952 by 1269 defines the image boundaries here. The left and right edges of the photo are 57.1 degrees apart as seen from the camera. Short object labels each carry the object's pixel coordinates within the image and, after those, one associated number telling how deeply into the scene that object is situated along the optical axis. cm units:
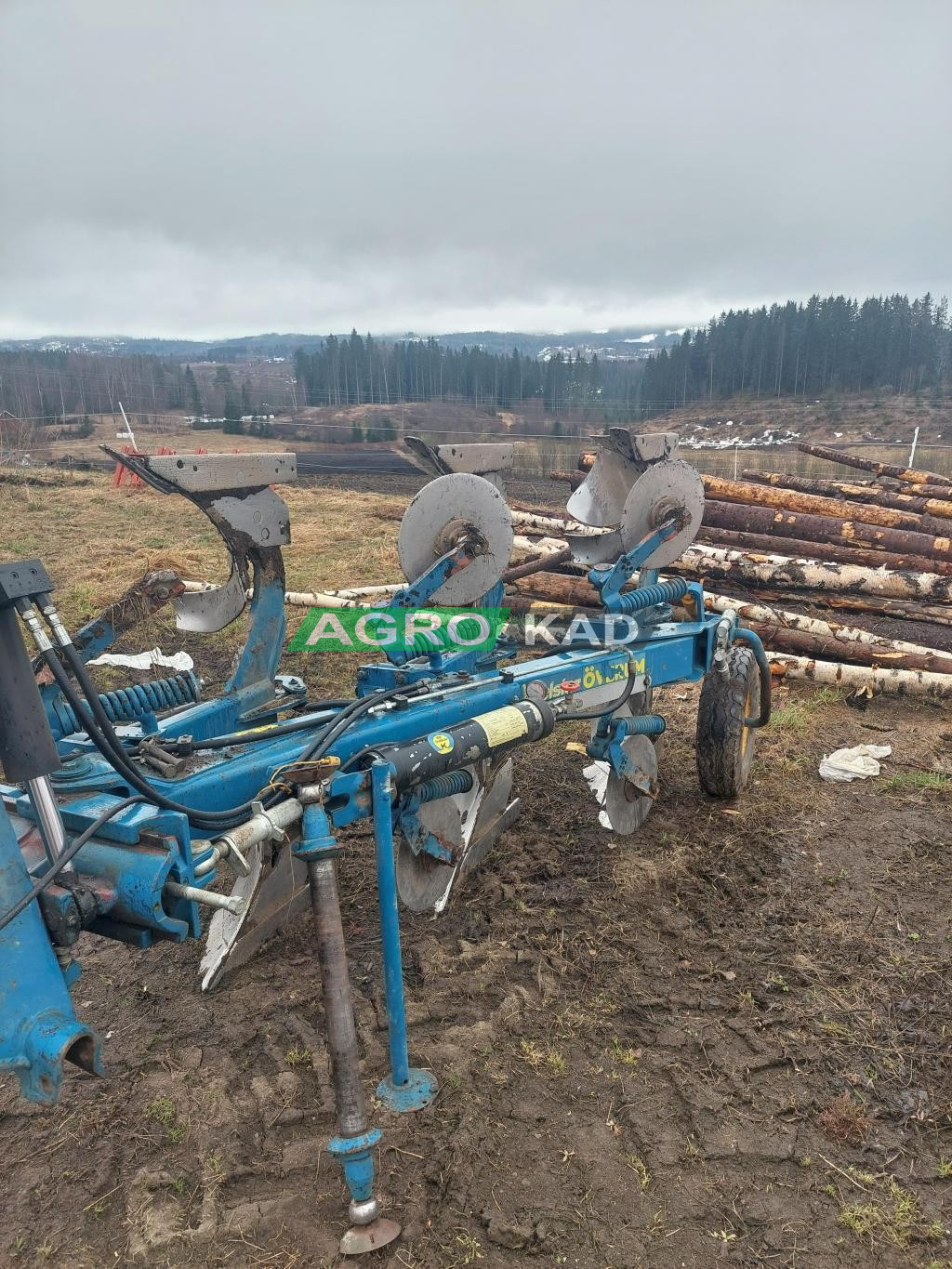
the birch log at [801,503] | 1057
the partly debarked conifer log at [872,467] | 1311
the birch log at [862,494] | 1135
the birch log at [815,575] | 867
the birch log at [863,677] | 688
